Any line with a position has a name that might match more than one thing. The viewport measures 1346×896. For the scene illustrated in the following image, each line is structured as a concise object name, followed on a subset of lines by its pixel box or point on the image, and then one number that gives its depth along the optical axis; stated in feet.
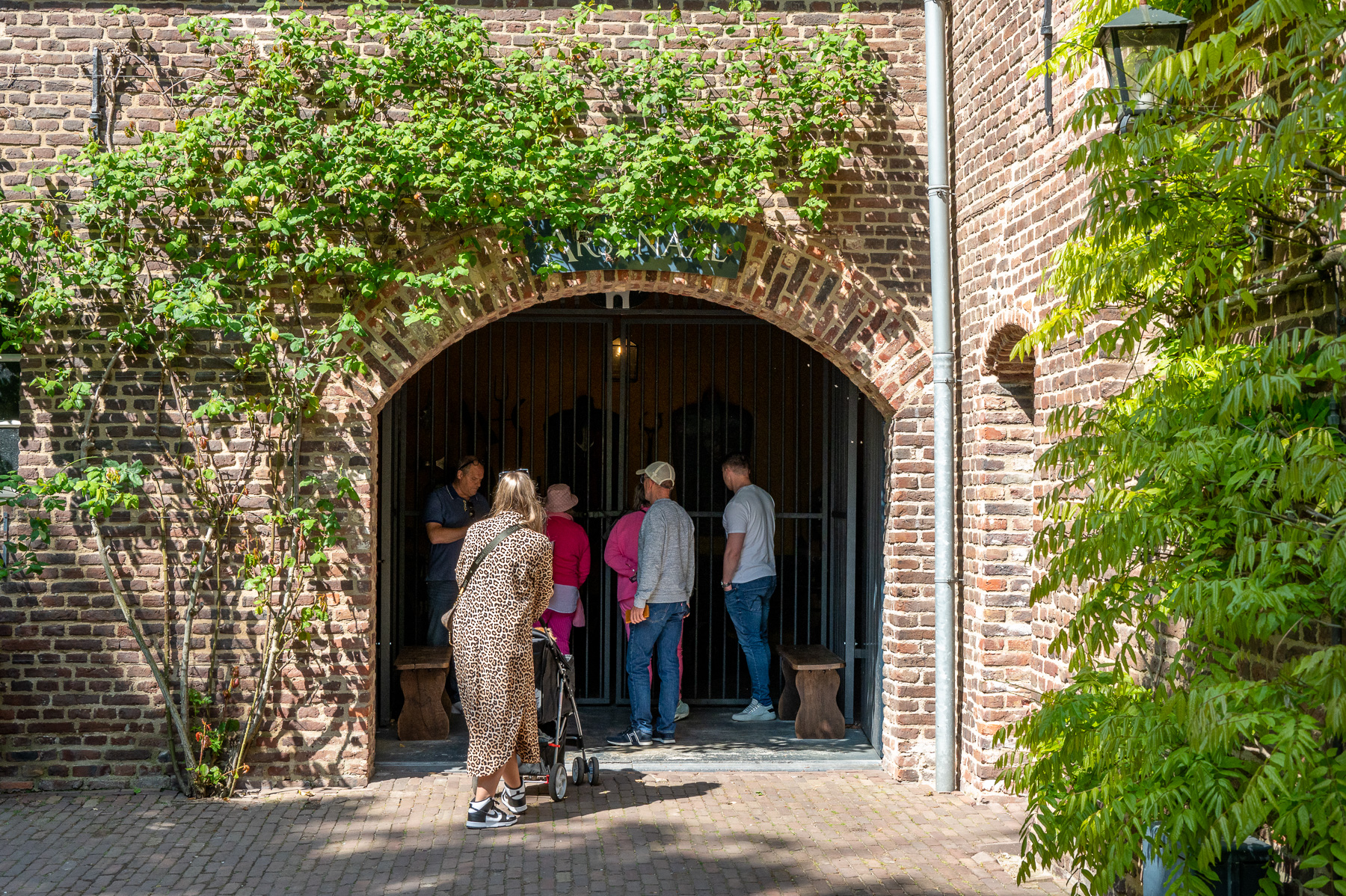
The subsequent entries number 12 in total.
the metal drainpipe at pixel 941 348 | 21.29
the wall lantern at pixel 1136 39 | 12.11
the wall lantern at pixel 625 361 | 28.73
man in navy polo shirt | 26.35
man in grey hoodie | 24.44
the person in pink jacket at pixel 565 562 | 25.64
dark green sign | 21.30
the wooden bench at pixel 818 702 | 24.86
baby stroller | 19.94
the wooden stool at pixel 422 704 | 24.63
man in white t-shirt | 26.13
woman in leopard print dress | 18.26
